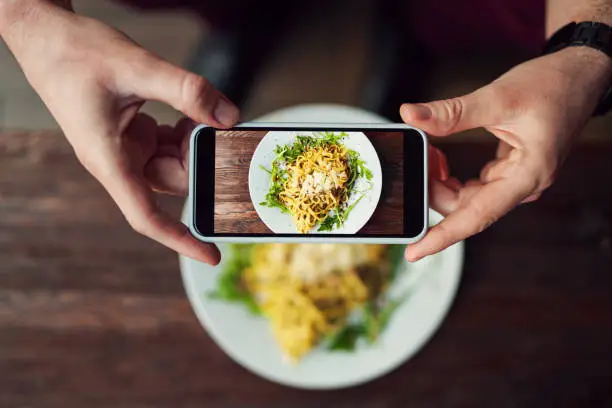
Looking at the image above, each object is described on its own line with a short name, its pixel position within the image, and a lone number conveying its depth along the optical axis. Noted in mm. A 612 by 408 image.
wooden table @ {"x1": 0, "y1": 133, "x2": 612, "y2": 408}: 1048
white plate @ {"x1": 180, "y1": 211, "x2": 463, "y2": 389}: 978
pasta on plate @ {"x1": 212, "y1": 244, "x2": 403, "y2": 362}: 993
